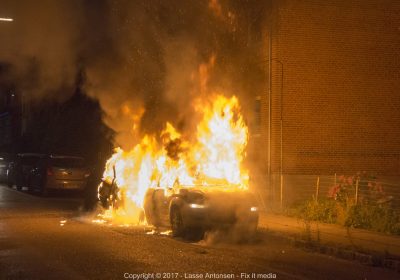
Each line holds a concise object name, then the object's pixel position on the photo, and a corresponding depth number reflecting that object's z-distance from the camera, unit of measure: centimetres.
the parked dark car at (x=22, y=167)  2400
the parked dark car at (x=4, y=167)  2980
